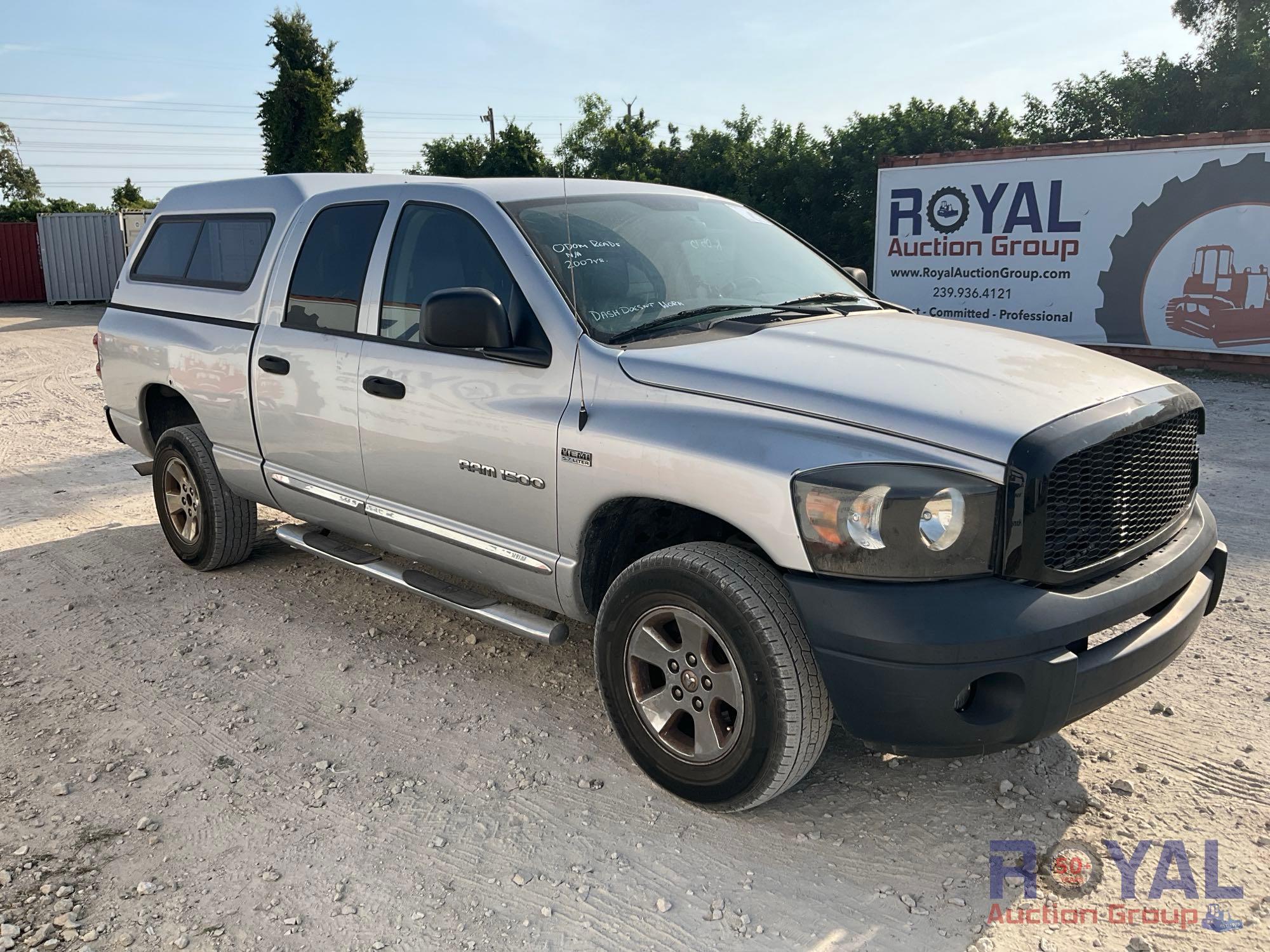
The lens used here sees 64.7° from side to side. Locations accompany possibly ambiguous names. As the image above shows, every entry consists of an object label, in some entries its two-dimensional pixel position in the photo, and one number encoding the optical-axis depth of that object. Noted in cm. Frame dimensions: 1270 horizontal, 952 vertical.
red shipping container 2678
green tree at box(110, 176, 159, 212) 4706
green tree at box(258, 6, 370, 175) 2848
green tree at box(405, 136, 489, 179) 3180
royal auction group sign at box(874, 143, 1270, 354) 1229
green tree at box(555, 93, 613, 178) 3369
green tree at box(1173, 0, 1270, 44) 2782
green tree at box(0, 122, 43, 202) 6275
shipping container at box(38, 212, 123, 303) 2600
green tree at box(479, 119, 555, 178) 2961
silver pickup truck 265
